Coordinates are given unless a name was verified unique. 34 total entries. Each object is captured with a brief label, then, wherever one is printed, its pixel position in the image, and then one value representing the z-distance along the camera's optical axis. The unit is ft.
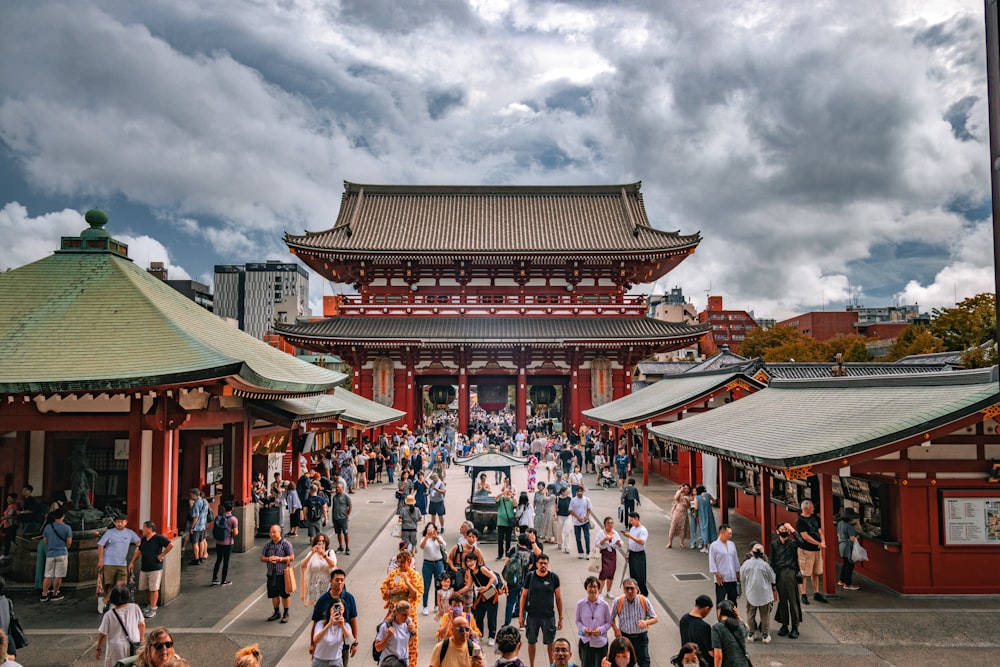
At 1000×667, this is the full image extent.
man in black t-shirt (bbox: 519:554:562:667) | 26.45
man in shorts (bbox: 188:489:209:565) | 42.65
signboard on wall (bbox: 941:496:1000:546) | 35.55
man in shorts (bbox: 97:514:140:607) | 34.32
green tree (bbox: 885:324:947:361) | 156.43
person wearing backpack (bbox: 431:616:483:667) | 20.29
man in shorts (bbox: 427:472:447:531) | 50.67
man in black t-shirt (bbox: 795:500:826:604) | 35.37
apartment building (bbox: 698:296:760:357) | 385.29
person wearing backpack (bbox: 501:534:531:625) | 30.68
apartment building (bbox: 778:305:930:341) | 310.65
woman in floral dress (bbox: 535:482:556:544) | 51.47
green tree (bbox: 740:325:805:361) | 241.76
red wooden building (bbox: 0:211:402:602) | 34.22
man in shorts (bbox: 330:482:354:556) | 46.93
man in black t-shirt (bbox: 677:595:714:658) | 21.86
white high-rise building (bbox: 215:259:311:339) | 378.73
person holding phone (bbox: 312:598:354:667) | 22.61
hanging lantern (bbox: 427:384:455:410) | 152.76
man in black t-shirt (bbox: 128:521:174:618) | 34.17
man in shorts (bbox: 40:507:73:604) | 36.11
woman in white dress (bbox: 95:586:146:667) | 24.16
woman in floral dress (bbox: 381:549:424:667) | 26.43
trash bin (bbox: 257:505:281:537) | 52.49
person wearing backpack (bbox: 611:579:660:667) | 24.27
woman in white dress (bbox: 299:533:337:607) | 30.55
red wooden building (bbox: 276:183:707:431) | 121.49
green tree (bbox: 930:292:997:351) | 127.39
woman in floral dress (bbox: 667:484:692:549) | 49.19
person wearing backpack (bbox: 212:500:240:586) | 39.58
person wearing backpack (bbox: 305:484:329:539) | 49.44
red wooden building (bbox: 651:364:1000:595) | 33.47
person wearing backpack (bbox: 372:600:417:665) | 22.38
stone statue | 42.34
